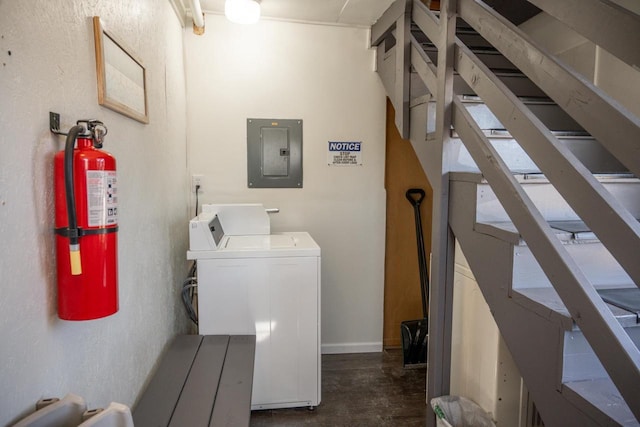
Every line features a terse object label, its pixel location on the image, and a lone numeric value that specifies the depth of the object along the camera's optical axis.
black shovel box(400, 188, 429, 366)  2.66
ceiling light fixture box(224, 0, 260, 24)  2.20
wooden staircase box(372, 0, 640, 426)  0.80
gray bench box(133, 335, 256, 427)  1.36
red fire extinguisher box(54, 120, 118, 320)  0.83
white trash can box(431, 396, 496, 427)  1.57
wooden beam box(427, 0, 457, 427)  1.54
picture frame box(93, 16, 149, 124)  1.14
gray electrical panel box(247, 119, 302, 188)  2.71
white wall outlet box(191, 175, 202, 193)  2.67
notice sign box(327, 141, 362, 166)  2.81
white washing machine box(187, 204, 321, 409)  2.03
